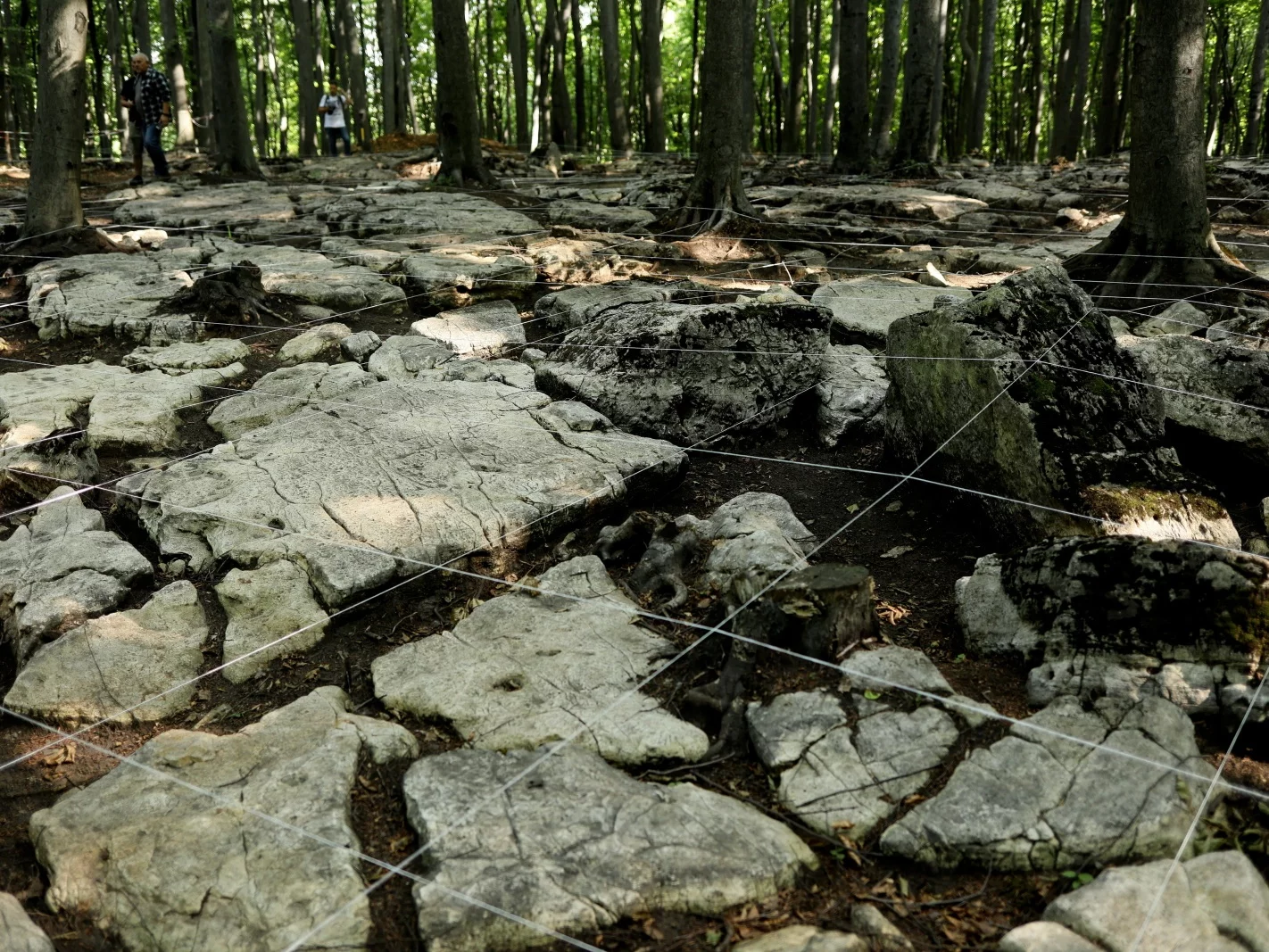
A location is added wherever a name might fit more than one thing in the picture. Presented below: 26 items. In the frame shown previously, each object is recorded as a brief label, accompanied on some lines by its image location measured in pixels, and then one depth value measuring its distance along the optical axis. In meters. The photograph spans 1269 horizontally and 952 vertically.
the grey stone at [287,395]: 5.20
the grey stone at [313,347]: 6.28
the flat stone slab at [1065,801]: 2.29
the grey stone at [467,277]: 7.43
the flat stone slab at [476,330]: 6.36
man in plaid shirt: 12.23
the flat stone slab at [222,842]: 2.21
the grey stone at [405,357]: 5.86
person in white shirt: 18.39
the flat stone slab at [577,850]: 2.19
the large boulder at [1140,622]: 2.75
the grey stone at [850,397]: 5.02
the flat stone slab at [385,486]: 3.89
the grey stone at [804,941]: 2.03
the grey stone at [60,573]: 3.50
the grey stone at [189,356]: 6.05
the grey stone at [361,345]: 6.18
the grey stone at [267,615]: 3.44
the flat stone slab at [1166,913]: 1.97
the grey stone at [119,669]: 3.15
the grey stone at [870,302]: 6.18
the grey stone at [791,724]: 2.71
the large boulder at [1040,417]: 3.53
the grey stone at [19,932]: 2.09
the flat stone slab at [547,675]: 2.85
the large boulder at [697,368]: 5.07
